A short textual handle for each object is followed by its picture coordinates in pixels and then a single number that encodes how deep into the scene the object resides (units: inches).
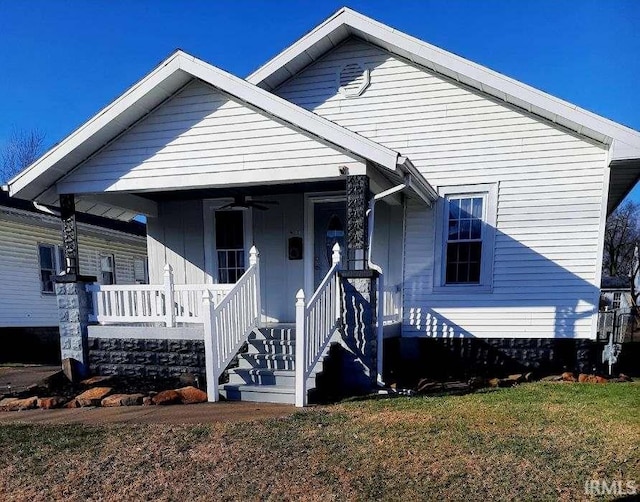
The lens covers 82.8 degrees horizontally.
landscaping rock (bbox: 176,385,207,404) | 192.7
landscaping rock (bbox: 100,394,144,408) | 190.1
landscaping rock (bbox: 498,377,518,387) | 228.7
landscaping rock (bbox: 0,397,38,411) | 190.3
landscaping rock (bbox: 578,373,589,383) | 234.7
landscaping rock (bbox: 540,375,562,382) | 239.2
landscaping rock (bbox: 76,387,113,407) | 191.9
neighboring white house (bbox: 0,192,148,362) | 389.7
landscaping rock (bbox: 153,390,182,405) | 188.5
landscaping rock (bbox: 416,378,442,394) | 217.2
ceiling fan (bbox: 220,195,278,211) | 261.4
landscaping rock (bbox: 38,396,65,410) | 190.7
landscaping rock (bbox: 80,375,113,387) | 229.5
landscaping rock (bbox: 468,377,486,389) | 223.4
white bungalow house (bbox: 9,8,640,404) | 201.2
